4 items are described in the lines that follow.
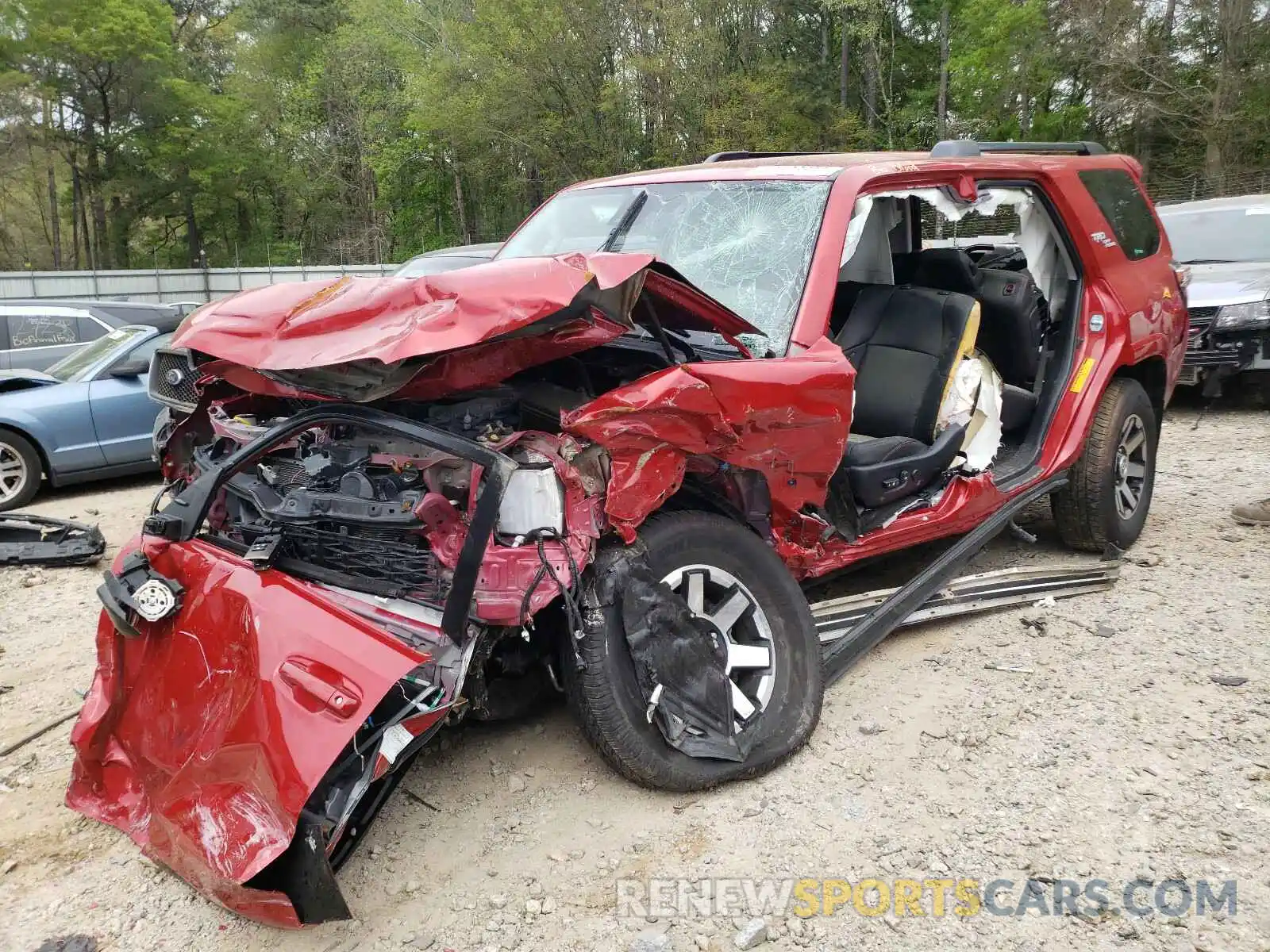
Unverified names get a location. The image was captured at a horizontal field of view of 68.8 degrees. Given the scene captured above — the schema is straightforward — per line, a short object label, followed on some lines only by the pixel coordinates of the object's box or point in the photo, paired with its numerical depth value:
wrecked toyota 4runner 2.32
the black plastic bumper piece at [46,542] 5.31
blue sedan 6.95
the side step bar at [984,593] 3.62
